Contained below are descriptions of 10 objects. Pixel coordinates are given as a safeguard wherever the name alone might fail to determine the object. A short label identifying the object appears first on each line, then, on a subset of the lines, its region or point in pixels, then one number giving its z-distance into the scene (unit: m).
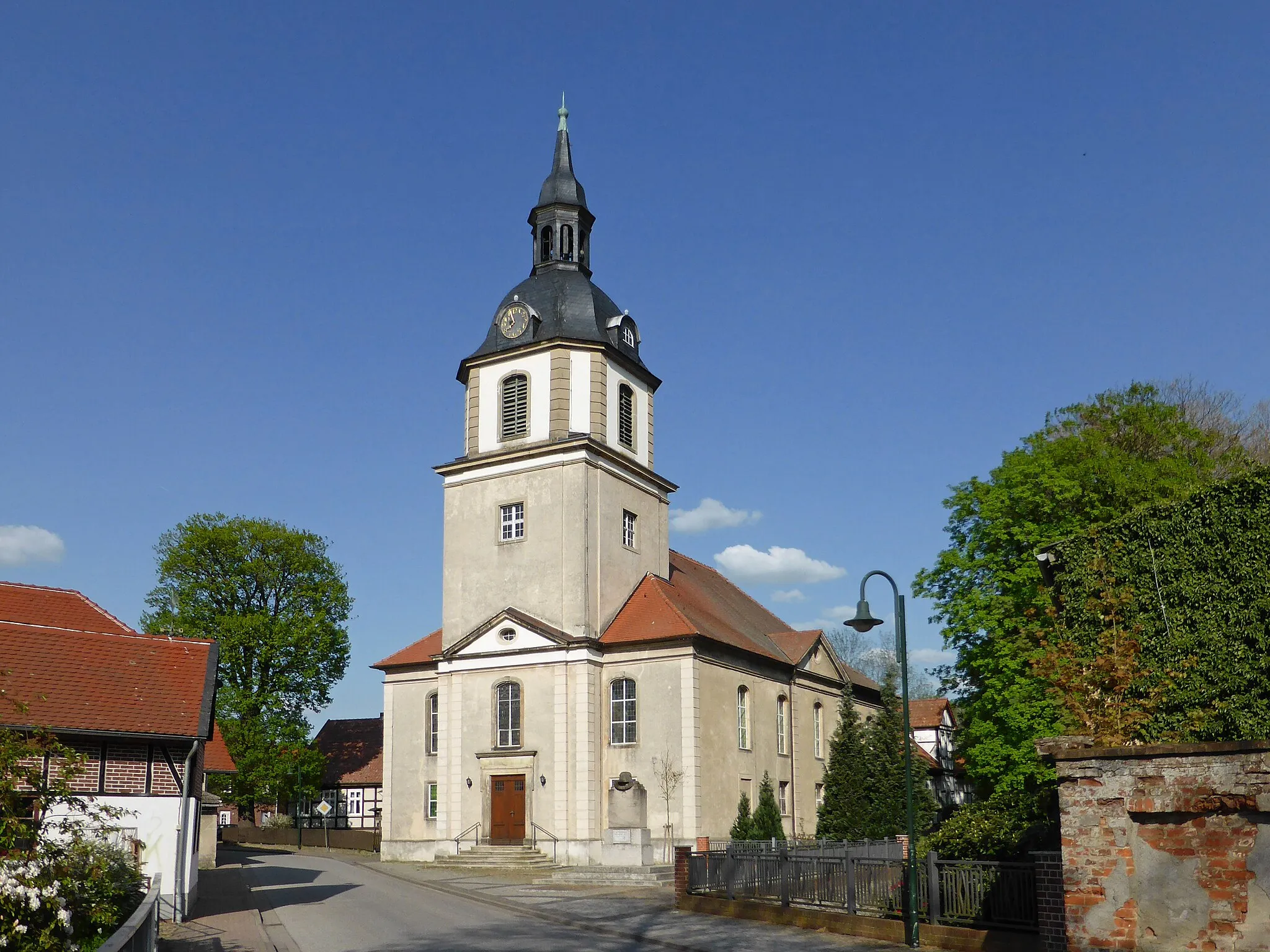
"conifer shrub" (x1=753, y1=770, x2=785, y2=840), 33.75
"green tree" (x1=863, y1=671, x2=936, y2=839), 38.09
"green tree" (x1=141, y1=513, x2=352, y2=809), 44.53
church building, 32.12
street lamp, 16.48
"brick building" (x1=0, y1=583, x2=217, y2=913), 18.75
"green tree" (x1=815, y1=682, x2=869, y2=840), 38.06
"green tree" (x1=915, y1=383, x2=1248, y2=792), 29.83
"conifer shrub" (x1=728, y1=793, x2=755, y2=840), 32.59
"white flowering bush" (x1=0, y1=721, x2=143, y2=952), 9.29
